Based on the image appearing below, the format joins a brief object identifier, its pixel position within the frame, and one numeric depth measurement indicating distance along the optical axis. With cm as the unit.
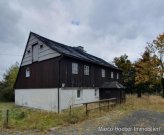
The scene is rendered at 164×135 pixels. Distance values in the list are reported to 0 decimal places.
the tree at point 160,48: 2101
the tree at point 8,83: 2021
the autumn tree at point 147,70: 2164
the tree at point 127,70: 2756
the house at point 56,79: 1199
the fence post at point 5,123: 669
